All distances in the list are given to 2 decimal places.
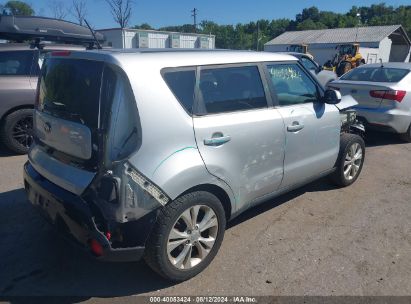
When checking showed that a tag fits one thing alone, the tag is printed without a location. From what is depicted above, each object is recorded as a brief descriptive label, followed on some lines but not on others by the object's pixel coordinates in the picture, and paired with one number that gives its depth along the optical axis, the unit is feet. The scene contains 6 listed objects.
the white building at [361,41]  134.00
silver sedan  21.35
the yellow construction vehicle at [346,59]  65.21
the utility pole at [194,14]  193.51
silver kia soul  7.88
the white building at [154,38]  97.66
